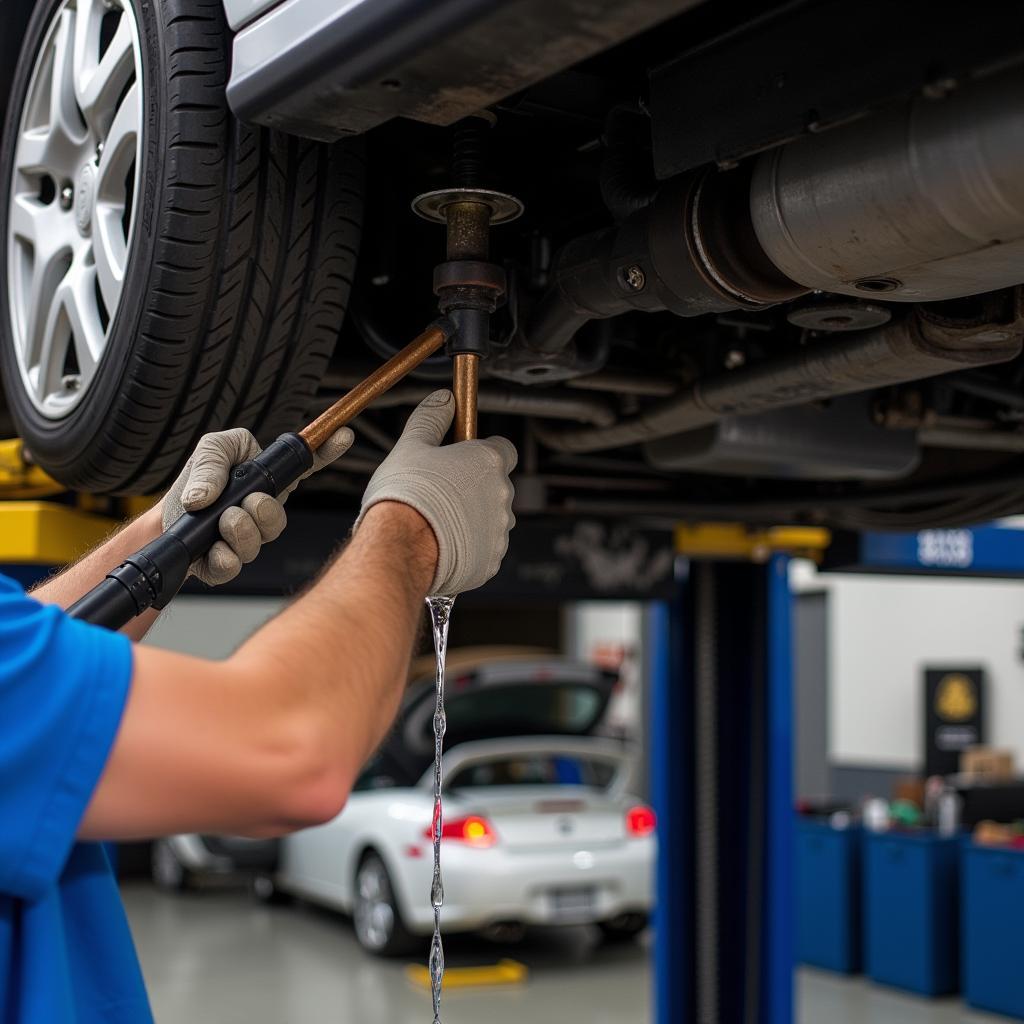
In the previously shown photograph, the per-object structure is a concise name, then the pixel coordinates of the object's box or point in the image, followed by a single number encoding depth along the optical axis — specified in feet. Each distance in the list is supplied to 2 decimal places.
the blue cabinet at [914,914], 20.53
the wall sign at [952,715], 28.89
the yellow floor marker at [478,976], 21.47
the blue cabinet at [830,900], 22.22
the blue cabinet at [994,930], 18.99
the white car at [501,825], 22.34
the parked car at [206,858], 27.91
